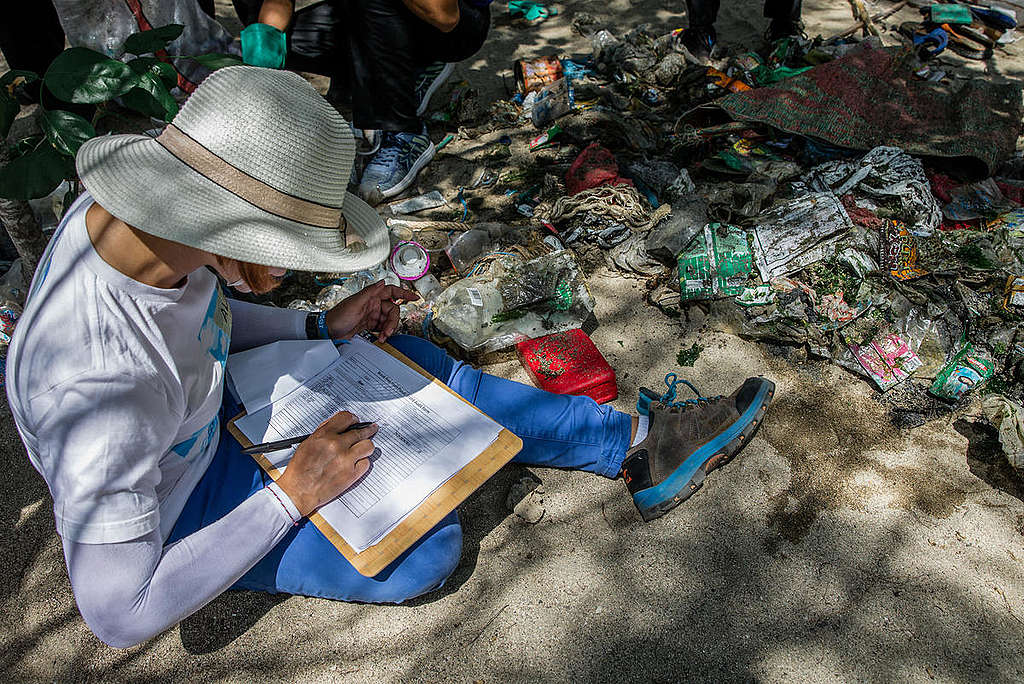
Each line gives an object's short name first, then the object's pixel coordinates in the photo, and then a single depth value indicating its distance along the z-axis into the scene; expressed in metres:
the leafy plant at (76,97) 1.80
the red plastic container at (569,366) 2.50
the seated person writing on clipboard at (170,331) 1.27
